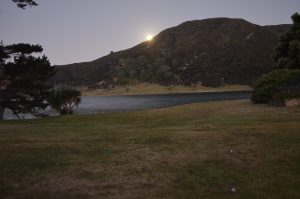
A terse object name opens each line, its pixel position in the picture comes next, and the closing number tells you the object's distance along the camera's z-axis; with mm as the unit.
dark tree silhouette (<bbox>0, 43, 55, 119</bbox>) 25587
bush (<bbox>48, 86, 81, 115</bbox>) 31036
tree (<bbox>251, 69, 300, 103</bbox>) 20252
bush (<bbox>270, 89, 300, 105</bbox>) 18183
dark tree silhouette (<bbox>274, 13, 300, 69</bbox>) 25683
